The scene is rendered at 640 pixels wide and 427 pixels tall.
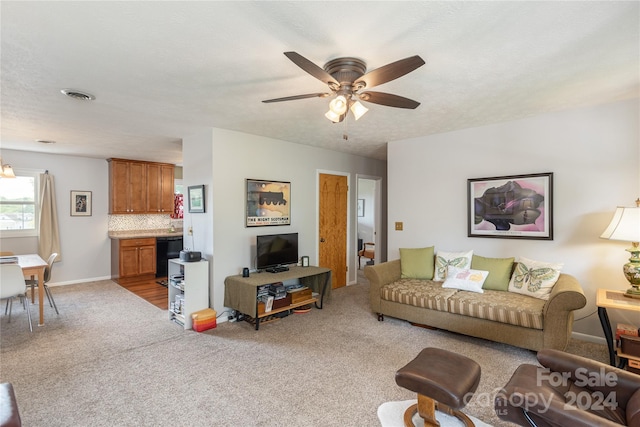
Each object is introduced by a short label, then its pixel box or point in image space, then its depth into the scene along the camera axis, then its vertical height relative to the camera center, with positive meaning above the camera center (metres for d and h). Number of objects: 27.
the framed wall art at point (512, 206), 3.53 +0.04
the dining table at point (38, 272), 3.79 -0.73
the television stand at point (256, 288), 3.72 -0.98
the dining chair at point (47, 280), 4.22 -0.91
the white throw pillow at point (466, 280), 3.56 -0.80
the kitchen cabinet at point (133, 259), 6.14 -0.95
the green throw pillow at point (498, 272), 3.56 -0.71
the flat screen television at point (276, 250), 4.19 -0.54
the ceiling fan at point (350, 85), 1.93 +0.81
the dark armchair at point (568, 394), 1.44 -0.95
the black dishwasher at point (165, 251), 6.51 -0.83
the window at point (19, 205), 5.44 +0.12
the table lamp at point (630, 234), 2.68 -0.21
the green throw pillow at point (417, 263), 4.17 -0.71
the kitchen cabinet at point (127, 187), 6.23 +0.51
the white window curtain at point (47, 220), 5.61 -0.15
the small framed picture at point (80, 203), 6.02 +0.17
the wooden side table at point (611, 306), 2.55 -0.78
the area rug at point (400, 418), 2.07 -1.40
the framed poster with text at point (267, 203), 4.32 +0.12
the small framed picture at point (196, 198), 4.10 +0.18
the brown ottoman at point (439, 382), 1.80 -1.02
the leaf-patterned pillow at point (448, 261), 3.87 -0.64
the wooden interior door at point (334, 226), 5.36 -0.27
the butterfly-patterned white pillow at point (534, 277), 3.21 -0.71
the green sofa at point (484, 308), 2.78 -1.01
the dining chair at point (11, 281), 3.49 -0.78
